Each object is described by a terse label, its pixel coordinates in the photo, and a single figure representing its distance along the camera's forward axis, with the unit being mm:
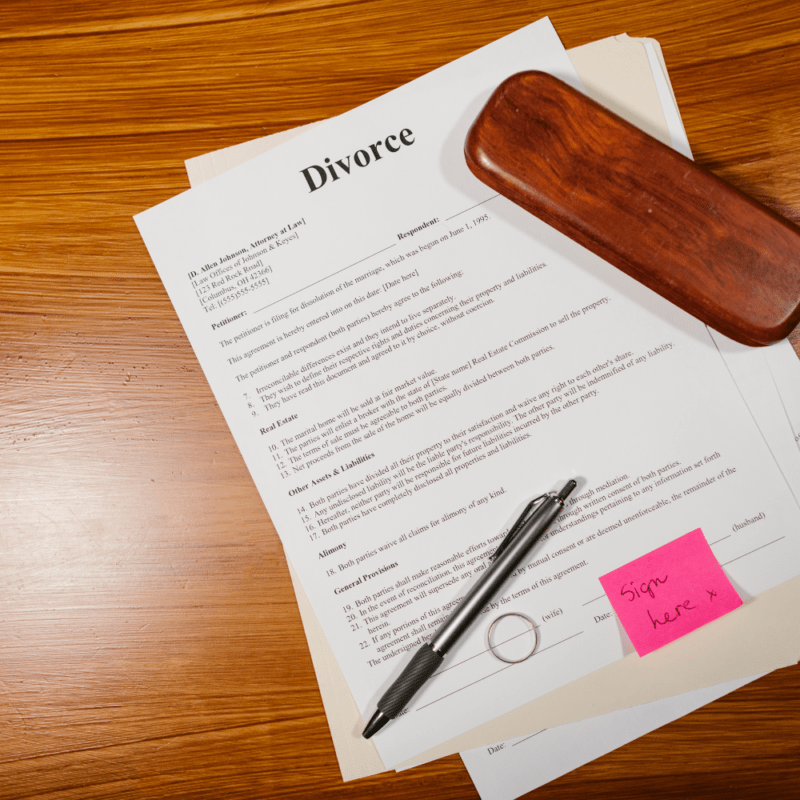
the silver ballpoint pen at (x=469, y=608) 482
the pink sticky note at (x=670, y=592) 494
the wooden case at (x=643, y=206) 456
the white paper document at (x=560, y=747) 501
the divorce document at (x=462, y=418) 496
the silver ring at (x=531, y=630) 498
